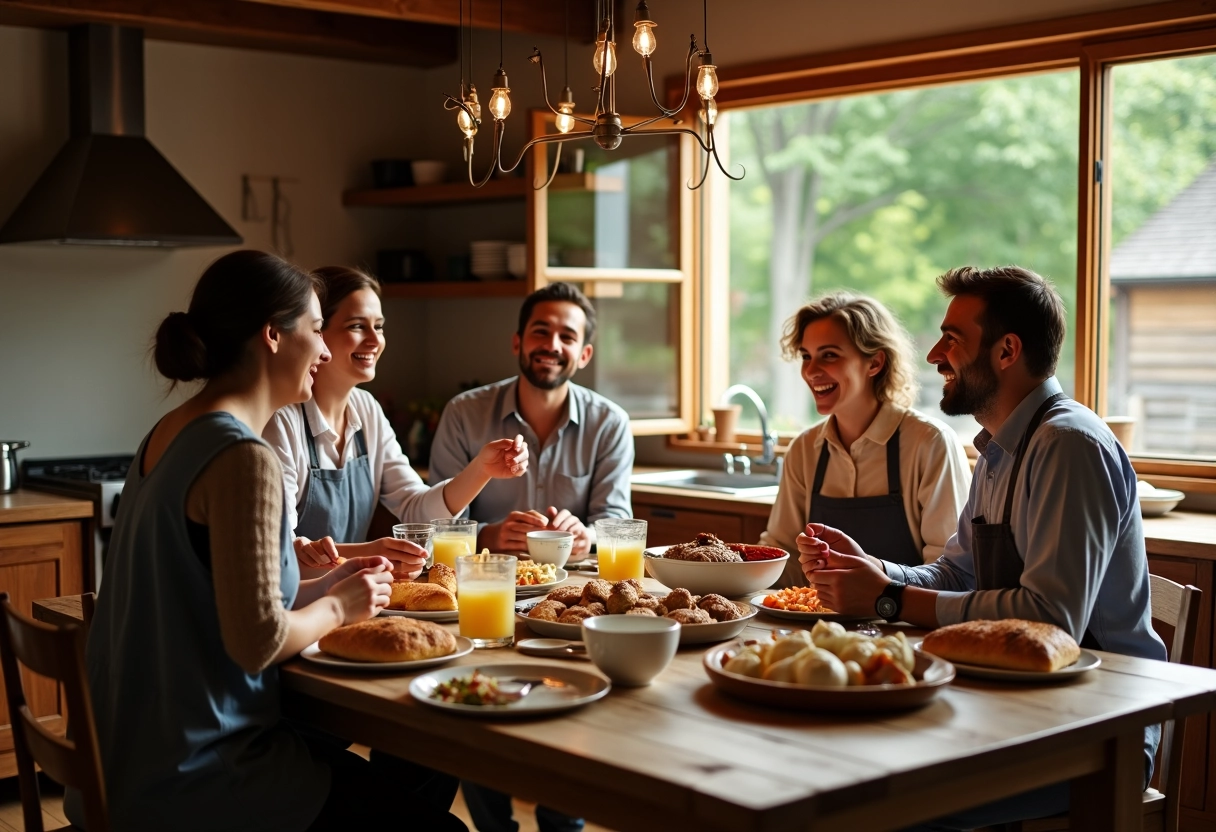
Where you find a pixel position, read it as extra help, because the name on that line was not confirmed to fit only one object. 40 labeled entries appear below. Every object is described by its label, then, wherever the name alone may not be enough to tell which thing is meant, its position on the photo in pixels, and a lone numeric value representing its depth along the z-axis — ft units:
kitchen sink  13.79
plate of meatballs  7.01
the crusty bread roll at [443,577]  8.09
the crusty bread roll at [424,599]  7.68
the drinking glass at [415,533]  8.28
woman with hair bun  6.27
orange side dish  7.72
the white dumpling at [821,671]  5.65
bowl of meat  8.07
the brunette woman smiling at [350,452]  10.14
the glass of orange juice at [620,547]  8.57
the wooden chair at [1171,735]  7.40
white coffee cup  9.09
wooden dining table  4.77
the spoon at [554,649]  6.80
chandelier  7.55
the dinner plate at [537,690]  5.64
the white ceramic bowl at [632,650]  5.98
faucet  14.58
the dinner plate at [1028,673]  6.08
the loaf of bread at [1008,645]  6.12
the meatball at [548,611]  7.25
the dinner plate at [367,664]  6.42
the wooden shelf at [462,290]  15.92
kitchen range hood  14.40
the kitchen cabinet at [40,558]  12.70
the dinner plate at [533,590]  8.32
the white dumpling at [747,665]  5.92
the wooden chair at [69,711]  6.09
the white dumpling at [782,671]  5.75
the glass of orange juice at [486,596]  7.01
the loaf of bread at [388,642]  6.47
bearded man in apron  6.98
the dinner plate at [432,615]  7.63
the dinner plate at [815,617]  7.50
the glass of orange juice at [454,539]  8.48
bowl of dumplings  5.58
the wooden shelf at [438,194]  16.10
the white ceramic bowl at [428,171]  17.60
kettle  13.88
